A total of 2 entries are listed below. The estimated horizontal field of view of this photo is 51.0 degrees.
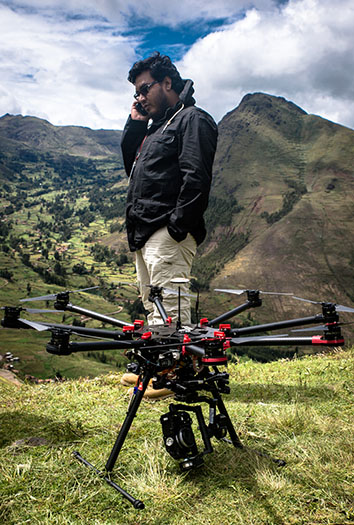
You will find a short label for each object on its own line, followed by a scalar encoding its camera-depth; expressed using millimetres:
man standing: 4484
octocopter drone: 2270
